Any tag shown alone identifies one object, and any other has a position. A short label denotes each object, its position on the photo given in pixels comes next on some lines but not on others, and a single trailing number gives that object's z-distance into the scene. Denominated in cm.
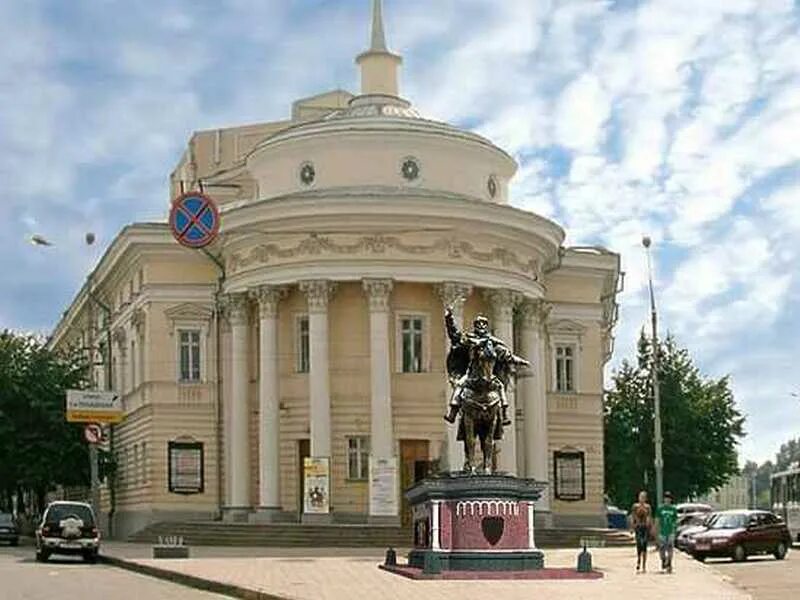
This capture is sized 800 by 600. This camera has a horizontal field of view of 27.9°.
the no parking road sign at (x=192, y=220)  3606
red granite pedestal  2880
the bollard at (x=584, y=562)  2925
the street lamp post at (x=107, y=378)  5000
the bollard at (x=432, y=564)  2769
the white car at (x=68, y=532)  4022
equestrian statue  2966
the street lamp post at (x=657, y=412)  5194
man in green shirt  3325
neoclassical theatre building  5122
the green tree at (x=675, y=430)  7656
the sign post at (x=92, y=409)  4900
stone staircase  4788
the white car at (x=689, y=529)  4588
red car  4284
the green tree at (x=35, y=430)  5784
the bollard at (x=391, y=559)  3200
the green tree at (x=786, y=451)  14156
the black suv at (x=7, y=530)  5488
